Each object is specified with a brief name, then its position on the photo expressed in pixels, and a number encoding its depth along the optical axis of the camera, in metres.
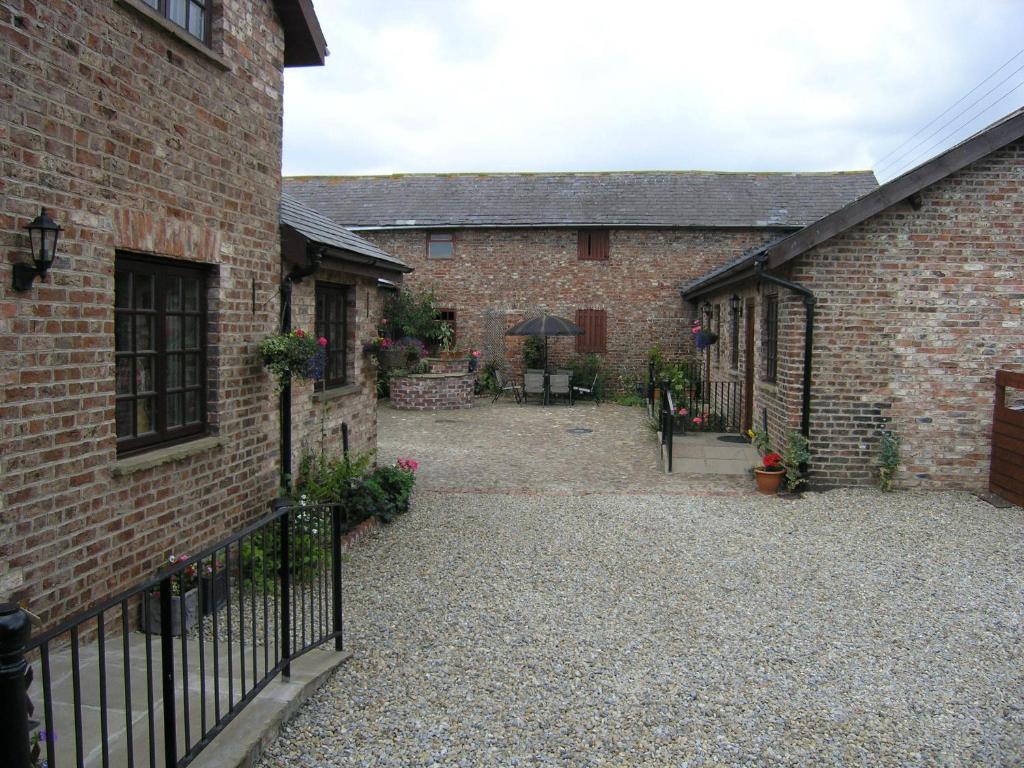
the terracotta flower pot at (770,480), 9.35
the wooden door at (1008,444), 8.69
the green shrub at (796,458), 9.33
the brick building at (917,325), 9.20
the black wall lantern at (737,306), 14.04
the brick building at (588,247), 21.94
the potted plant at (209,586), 5.30
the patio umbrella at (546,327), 19.59
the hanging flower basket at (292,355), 6.53
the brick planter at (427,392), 18.98
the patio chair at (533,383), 20.28
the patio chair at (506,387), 21.00
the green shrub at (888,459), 9.27
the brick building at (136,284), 4.07
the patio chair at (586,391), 20.77
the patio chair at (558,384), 20.14
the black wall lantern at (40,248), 3.99
